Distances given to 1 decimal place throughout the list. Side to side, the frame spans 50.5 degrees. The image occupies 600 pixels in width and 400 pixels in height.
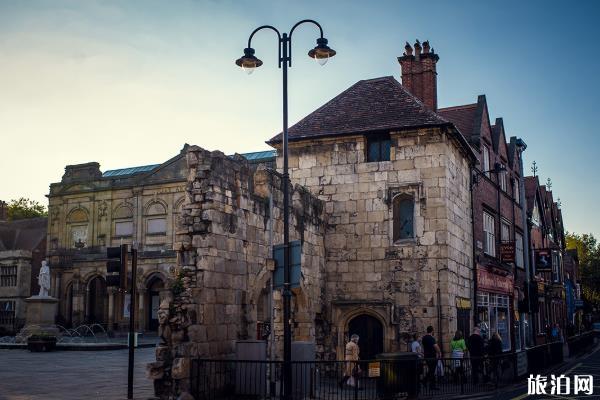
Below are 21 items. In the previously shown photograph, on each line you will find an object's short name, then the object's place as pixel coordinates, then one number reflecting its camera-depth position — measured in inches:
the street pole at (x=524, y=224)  895.1
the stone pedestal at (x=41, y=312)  1180.5
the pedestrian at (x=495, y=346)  771.4
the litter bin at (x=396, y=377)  534.9
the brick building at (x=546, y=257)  1397.4
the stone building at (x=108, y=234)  1742.1
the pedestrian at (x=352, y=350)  658.8
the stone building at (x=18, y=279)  1859.0
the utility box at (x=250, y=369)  521.6
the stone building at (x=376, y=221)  763.4
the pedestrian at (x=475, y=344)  743.7
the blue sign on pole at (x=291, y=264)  478.9
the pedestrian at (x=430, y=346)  697.6
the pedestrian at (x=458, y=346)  719.7
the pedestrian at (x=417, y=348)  695.6
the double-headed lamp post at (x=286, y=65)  478.9
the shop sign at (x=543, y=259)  1261.0
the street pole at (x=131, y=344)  486.0
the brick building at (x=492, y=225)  976.3
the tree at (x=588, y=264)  2984.7
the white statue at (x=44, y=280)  1251.5
